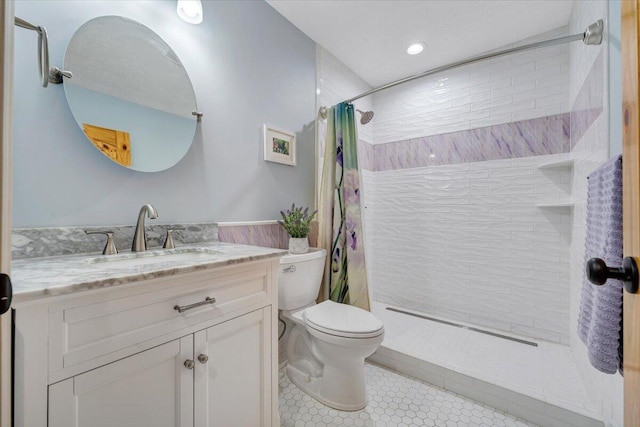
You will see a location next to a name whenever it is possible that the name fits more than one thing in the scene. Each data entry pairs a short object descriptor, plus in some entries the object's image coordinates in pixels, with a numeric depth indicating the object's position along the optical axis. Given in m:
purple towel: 0.62
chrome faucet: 1.12
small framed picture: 1.78
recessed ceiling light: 2.23
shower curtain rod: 1.20
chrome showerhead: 2.14
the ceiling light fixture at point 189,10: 1.32
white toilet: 1.41
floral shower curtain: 1.91
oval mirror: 1.08
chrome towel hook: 0.90
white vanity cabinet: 0.60
